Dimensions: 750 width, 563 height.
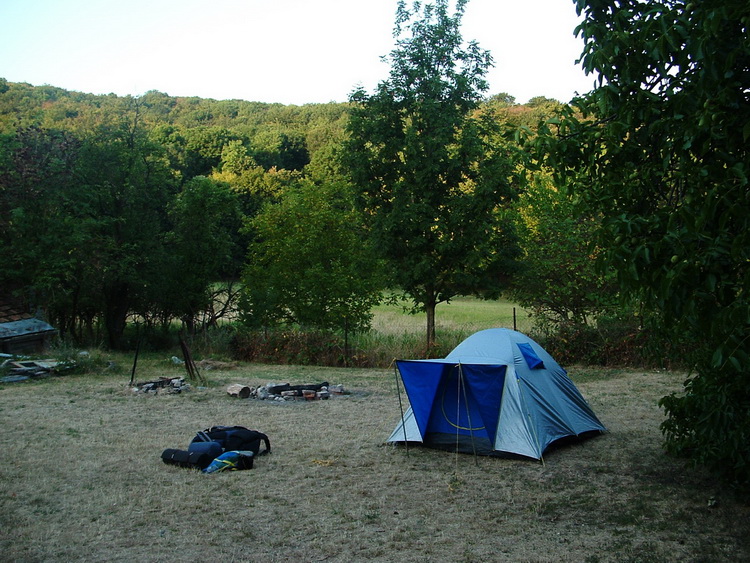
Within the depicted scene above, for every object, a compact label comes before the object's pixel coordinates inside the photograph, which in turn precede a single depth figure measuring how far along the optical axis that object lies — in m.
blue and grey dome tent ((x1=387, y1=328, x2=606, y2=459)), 8.54
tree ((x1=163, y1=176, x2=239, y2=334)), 20.69
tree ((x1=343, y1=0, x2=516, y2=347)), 16.97
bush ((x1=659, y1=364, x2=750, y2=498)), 5.75
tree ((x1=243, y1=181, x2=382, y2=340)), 19.33
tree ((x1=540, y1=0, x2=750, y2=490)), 3.81
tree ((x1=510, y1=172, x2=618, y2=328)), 17.62
